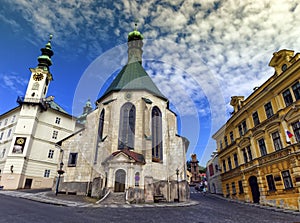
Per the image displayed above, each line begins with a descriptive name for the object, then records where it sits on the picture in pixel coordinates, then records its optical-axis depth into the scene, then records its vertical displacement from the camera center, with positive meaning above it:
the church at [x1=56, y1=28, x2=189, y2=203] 17.14 +3.92
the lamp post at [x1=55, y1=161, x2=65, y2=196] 18.99 +1.68
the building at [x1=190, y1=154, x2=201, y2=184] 67.28 +6.95
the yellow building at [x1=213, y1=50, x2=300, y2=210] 13.89 +4.09
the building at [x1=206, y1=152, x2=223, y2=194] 28.49 +2.18
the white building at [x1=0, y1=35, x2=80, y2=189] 27.23 +8.32
